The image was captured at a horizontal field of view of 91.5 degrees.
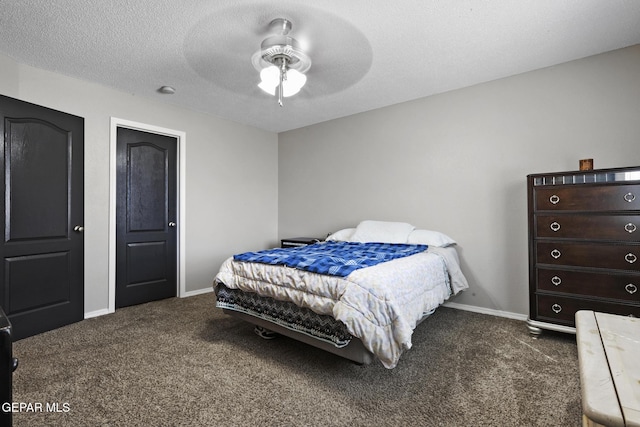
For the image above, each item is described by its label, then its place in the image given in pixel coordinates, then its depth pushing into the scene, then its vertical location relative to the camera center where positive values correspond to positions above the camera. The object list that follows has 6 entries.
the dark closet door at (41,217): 2.63 +0.00
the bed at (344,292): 1.81 -0.54
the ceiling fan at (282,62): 2.35 +1.24
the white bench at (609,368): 0.59 -0.37
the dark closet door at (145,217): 3.56 -0.01
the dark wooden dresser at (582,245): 2.24 -0.24
